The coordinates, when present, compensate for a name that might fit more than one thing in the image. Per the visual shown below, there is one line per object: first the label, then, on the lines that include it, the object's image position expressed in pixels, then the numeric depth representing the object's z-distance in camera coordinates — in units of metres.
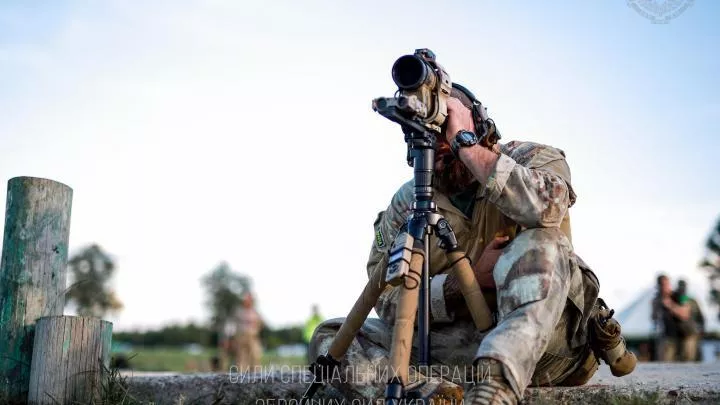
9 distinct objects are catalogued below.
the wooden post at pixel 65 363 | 3.90
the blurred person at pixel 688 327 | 13.99
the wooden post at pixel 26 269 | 4.11
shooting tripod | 2.79
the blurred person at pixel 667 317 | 14.12
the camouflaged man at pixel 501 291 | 2.86
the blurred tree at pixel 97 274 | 69.75
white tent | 23.50
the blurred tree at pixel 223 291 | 91.25
